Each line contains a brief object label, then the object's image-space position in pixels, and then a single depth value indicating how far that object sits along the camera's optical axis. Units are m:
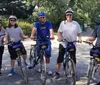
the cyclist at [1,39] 4.34
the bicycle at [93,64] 3.65
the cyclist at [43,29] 4.12
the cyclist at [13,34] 4.19
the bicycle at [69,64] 3.76
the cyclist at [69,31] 3.92
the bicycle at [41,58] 3.95
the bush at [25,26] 10.98
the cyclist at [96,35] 3.65
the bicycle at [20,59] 4.06
